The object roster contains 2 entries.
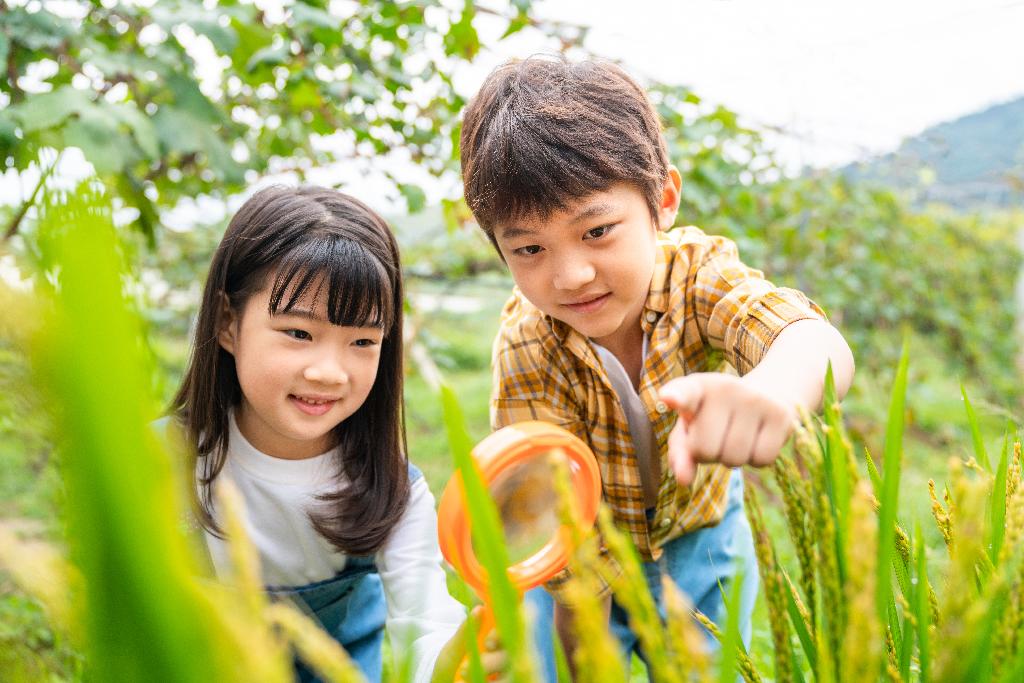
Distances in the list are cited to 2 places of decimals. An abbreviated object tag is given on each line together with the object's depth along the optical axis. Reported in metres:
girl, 1.51
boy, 1.36
